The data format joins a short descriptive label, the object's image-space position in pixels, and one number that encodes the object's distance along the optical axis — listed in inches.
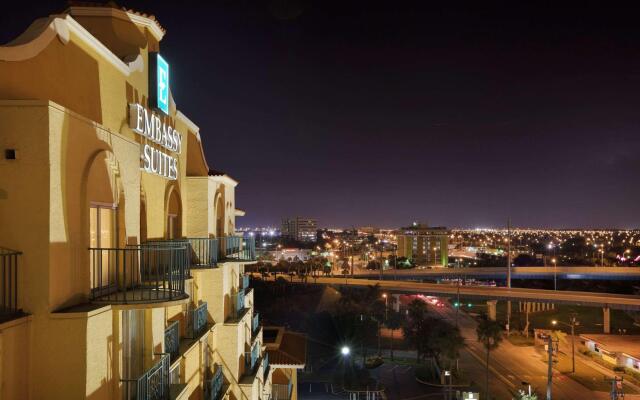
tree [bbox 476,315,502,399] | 1740.9
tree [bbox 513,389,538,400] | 1343.0
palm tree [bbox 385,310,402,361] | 2343.8
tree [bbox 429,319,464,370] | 1685.5
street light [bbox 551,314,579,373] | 1910.3
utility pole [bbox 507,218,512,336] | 2646.4
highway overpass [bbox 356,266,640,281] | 4190.5
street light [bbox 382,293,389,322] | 2431.1
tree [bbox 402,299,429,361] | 1900.8
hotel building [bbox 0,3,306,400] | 260.8
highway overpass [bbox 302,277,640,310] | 2780.5
